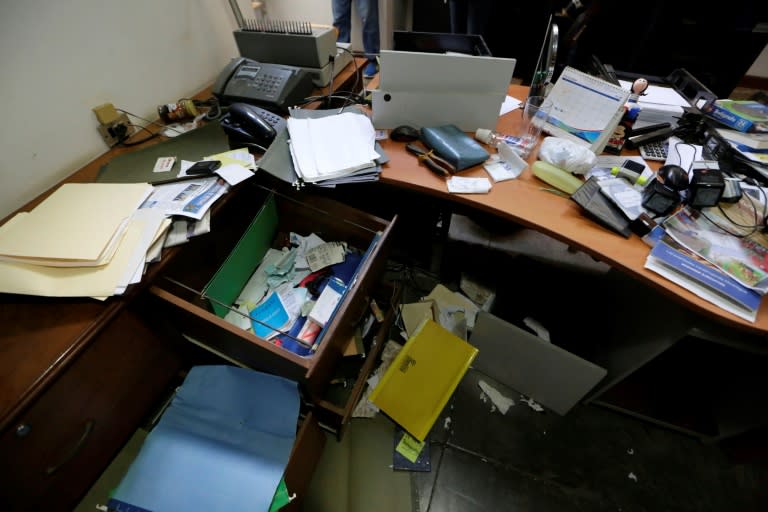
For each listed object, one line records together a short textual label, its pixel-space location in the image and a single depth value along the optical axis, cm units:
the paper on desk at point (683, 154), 100
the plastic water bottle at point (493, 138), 110
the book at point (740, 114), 103
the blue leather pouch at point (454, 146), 100
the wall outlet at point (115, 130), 108
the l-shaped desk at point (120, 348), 59
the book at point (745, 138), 99
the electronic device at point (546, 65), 105
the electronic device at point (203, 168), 91
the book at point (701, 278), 67
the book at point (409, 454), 110
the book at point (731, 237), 71
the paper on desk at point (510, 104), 130
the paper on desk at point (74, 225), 67
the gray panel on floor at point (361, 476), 102
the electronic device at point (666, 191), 83
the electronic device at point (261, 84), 117
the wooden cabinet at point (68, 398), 57
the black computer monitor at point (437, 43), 127
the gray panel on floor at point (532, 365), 100
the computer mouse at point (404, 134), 110
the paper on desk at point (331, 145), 94
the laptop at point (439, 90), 99
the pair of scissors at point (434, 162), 99
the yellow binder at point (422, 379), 110
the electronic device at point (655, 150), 105
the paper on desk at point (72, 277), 64
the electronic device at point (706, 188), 80
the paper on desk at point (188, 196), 79
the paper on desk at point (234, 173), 90
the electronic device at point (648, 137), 108
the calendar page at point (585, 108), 100
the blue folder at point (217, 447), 73
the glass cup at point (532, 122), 108
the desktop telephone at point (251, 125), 101
